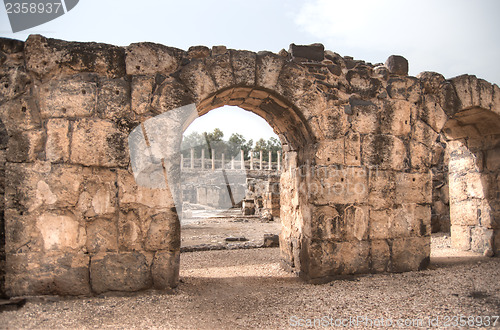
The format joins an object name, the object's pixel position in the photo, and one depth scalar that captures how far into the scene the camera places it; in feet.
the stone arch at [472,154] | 16.42
